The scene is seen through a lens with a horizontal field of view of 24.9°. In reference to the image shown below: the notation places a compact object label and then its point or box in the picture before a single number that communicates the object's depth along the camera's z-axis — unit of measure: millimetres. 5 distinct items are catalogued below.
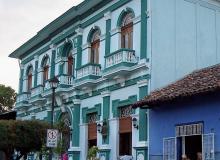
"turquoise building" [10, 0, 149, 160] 20031
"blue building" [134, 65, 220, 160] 16000
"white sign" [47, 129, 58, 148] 17781
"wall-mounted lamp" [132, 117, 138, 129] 19375
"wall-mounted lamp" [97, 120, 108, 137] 21333
